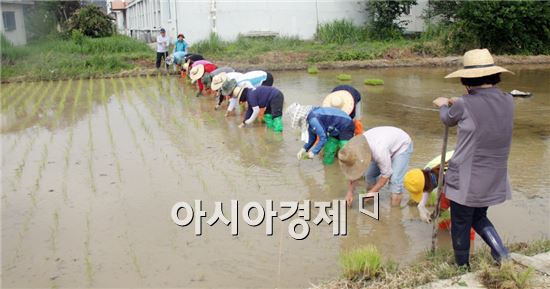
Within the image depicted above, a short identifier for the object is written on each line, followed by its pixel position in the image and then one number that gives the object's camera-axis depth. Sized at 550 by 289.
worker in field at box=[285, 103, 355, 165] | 4.94
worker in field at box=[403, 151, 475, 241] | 3.67
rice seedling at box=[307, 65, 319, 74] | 13.93
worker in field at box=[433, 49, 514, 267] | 2.79
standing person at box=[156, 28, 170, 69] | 13.20
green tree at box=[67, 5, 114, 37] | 20.81
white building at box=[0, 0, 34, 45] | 19.81
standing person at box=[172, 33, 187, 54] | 12.94
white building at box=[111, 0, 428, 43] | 17.47
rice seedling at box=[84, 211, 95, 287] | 3.20
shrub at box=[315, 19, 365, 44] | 18.02
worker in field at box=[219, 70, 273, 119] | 7.80
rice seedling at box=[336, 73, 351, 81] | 12.10
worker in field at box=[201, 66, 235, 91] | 9.12
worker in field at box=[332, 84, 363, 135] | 5.79
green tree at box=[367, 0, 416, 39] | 18.45
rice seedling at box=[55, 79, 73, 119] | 8.68
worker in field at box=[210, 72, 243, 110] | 8.18
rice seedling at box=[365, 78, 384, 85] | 11.50
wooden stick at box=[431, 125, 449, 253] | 3.06
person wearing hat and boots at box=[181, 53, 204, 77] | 11.62
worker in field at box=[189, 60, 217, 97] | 9.95
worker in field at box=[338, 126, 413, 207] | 4.07
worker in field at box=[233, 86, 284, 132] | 7.01
